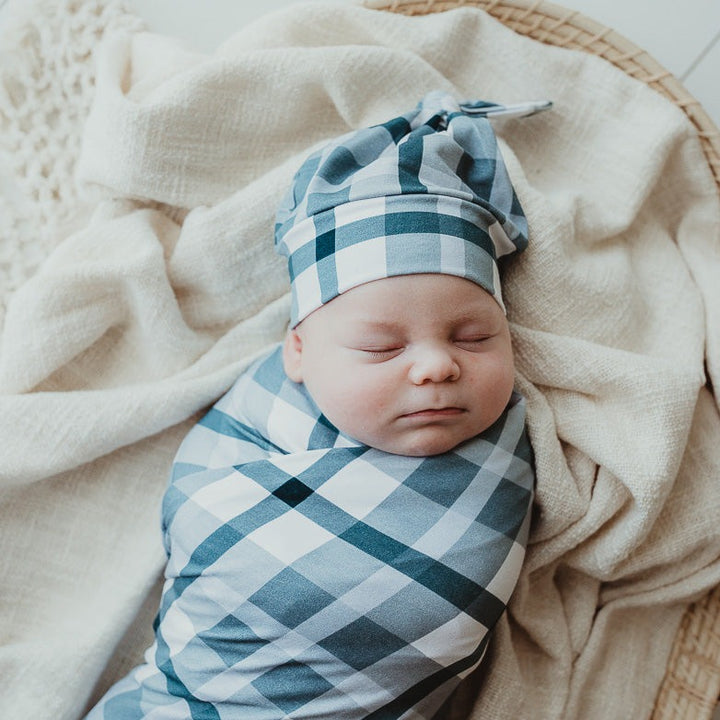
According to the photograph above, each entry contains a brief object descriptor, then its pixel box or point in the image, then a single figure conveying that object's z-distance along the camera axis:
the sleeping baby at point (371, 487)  0.92
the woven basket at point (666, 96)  1.15
